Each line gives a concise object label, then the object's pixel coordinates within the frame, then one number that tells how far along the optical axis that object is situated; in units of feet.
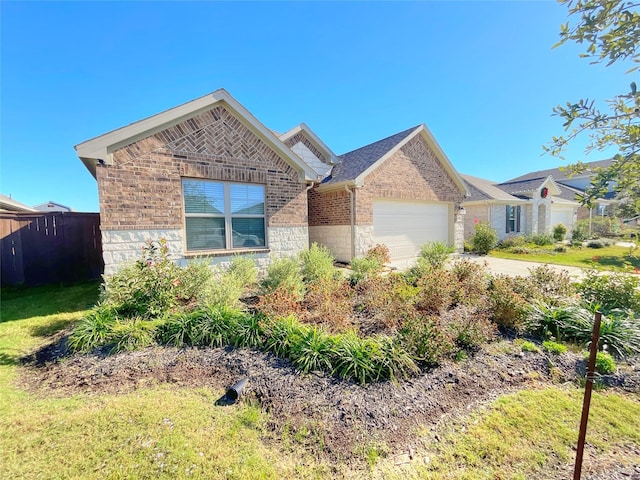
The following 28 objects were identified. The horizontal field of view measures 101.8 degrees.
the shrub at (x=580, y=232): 64.61
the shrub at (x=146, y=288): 15.69
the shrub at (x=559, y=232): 63.00
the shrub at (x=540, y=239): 58.39
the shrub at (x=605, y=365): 11.05
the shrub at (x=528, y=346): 12.69
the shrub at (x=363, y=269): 24.06
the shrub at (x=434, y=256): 26.03
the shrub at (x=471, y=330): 12.76
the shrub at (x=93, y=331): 13.46
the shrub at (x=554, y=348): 12.35
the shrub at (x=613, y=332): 12.44
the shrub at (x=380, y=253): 31.83
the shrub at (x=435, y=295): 16.21
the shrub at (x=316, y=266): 22.90
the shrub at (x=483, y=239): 47.57
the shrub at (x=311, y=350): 11.18
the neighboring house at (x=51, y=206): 126.41
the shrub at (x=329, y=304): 14.24
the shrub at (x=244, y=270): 22.33
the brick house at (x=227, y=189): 20.53
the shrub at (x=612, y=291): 15.28
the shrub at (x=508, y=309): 14.76
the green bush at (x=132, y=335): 13.33
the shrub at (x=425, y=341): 11.18
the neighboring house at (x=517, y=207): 59.11
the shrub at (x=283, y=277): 19.71
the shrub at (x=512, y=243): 54.49
